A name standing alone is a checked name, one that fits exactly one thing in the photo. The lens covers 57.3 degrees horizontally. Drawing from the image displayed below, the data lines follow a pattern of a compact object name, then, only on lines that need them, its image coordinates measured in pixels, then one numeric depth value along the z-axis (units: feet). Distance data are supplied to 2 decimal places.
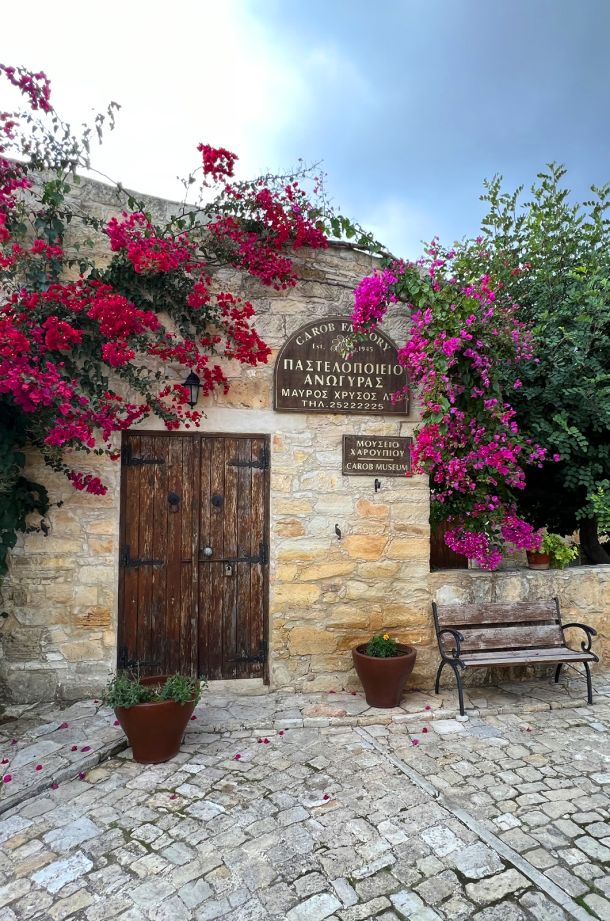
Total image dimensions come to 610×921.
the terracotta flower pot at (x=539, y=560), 16.40
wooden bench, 14.07
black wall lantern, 14.01
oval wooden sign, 14.85
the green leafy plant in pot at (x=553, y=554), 16.19
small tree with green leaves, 16.48
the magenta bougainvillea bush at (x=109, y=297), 12.09
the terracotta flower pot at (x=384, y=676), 13.47
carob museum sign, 15.06
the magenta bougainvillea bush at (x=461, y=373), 14.23
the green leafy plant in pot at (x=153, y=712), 10.71
